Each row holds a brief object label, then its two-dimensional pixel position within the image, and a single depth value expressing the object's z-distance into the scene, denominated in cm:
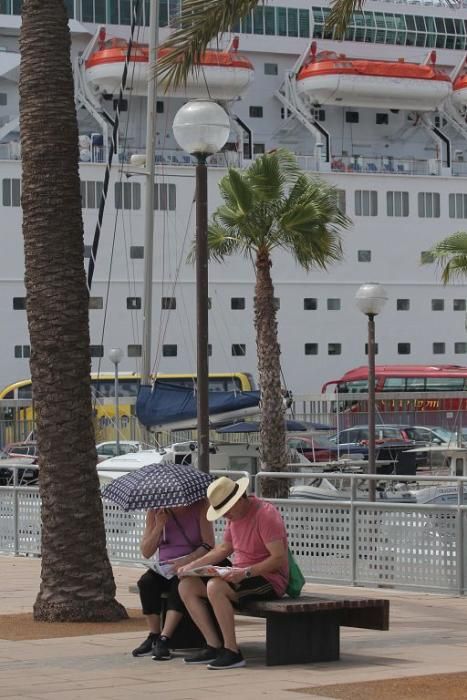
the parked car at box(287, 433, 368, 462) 3728
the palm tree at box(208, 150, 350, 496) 2734
